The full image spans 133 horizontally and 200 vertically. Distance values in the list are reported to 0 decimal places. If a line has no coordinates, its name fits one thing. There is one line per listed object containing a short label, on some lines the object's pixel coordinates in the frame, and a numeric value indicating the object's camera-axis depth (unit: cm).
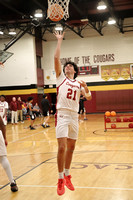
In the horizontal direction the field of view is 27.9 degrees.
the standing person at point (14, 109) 1839
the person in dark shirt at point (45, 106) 1452
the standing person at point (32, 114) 1367
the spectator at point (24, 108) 2151
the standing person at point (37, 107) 2190
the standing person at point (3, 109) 1197
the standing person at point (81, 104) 1644
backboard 1932
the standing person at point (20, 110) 1953
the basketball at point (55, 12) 548
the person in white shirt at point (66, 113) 423
